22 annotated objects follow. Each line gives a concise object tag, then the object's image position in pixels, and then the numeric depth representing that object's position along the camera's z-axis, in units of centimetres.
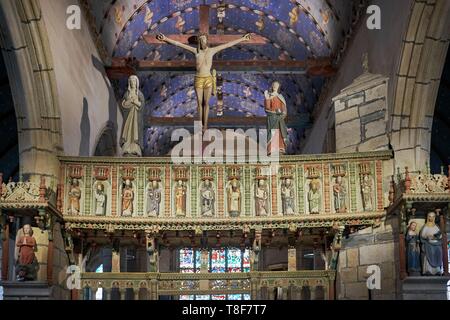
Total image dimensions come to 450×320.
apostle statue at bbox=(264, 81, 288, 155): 1571
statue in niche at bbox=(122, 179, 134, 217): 1503
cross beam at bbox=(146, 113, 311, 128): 2580
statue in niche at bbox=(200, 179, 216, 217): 1503
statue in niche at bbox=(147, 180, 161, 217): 1504
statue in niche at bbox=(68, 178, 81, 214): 1494
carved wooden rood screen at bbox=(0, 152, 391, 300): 1487
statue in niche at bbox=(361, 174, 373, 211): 1498
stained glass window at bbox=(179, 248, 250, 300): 2973
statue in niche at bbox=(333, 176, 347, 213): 1499
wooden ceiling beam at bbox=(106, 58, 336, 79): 2194
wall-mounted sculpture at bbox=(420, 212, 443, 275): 1384
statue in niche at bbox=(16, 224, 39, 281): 1392
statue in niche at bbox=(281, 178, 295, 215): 1502
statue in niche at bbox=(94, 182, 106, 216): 1497
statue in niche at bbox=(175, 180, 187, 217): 1501
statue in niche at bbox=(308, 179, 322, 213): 1499
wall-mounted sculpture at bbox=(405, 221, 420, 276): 1392
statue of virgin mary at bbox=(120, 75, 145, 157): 1596
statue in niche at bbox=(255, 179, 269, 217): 1501
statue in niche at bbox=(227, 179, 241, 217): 1501
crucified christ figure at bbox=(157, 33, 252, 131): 1630
